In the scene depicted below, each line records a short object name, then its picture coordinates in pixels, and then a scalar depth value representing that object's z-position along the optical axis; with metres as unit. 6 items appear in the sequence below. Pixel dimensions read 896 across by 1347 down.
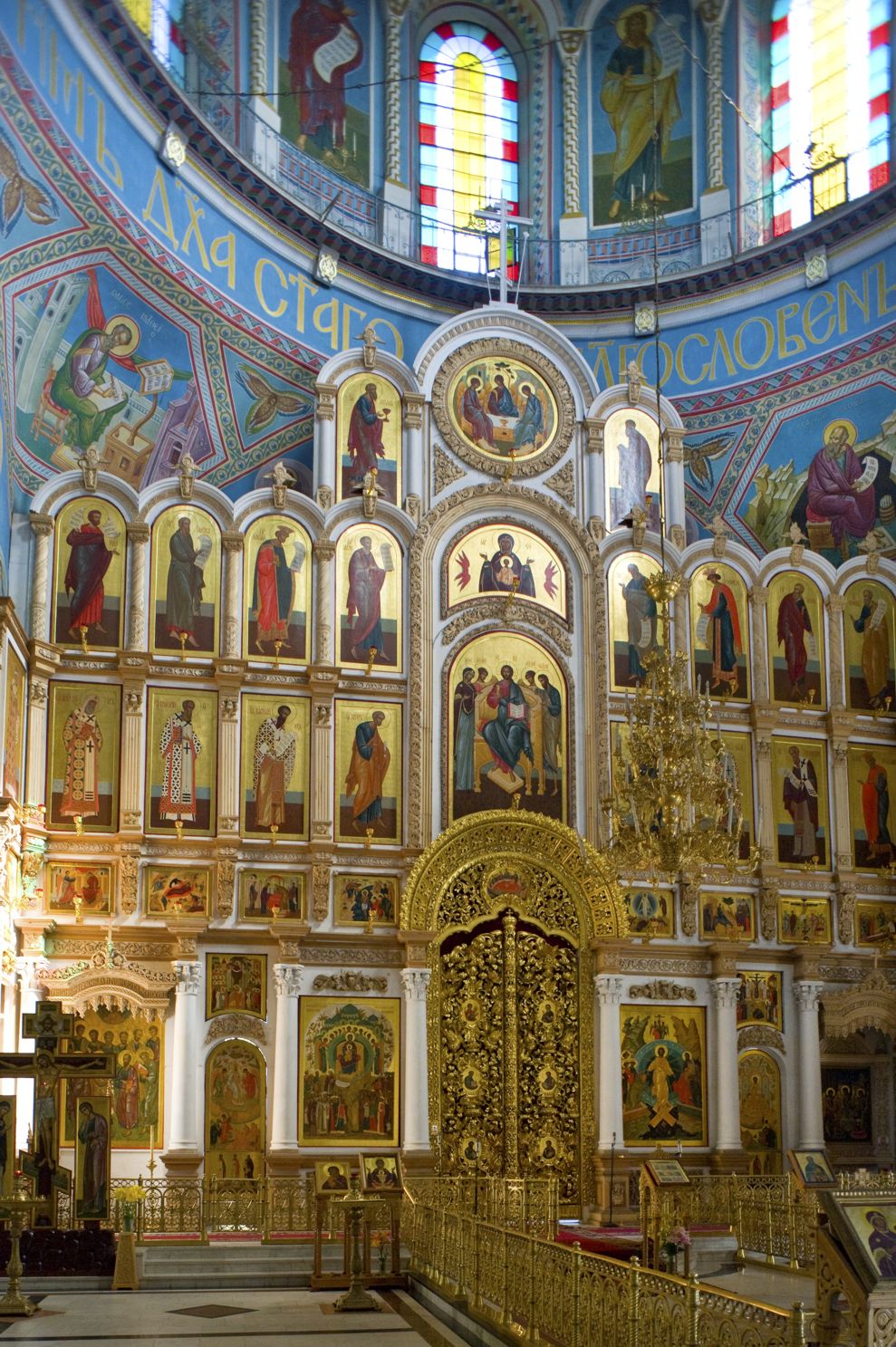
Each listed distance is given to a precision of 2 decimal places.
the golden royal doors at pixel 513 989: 18.66
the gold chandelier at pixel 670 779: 14.18
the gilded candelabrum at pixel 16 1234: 11.95
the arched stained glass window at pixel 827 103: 22.97
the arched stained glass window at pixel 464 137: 24.44
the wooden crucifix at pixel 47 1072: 13.52
